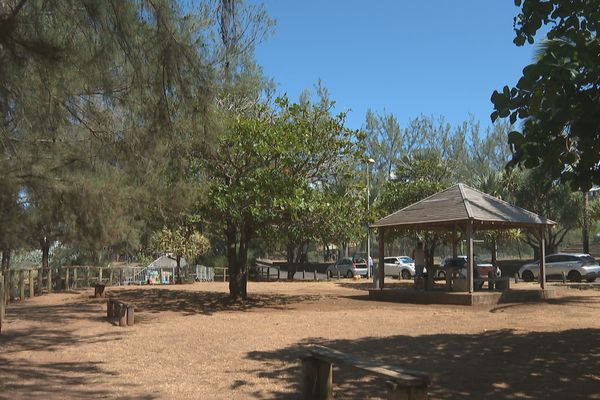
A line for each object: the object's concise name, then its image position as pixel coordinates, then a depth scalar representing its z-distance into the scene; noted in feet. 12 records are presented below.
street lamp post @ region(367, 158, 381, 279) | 117.04
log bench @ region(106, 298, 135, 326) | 42.50
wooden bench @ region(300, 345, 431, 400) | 15.78
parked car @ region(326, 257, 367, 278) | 125.70
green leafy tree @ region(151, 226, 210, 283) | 103.55
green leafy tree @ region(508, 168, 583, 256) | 112.16
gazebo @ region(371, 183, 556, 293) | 56.39
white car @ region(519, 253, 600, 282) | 92.27
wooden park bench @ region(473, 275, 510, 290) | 61.00
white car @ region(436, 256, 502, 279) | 65.50
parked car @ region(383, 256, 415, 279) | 117.80
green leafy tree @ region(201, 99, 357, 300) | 47.96
